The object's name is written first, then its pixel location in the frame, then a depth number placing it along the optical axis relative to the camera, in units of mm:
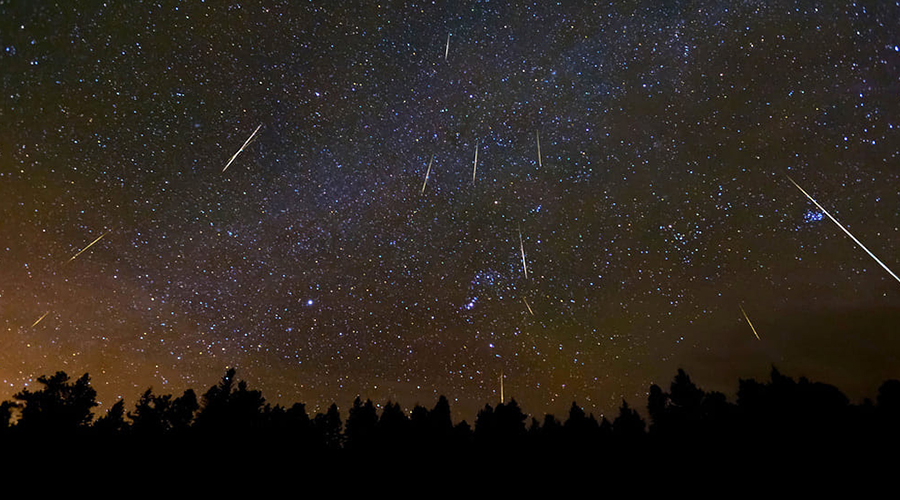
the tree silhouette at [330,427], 42250
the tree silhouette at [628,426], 35688
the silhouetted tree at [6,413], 32838
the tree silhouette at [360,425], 41531
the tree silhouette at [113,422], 31406
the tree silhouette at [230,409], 35219
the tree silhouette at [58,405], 30984
